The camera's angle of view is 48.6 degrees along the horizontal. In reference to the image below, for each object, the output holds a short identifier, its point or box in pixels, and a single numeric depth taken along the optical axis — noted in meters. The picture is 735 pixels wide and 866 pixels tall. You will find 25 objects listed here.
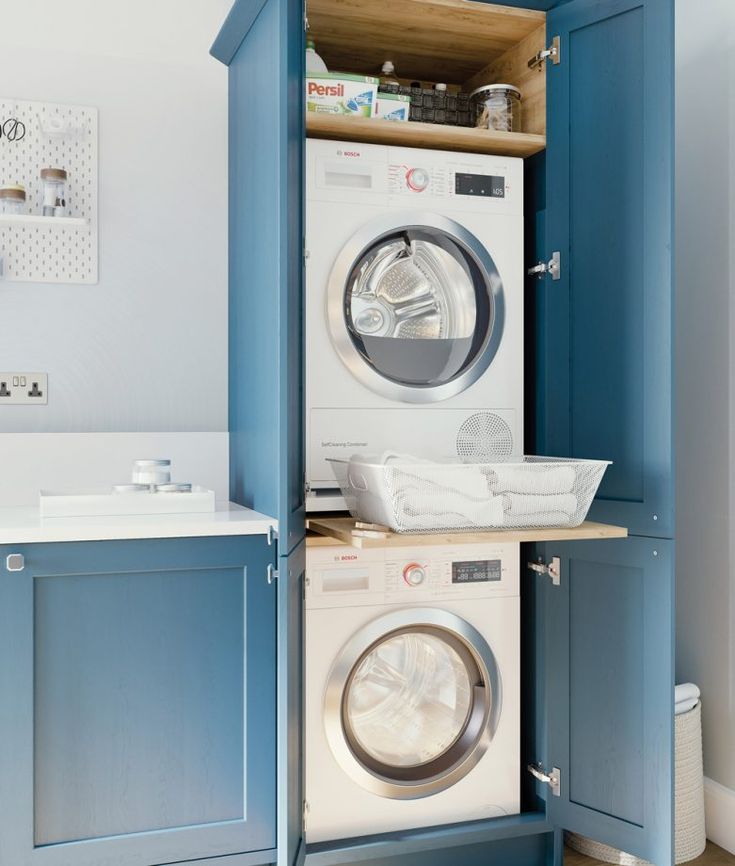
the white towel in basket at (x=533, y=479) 1.82
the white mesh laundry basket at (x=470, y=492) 1.76
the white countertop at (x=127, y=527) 1.67
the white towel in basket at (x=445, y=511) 1.76
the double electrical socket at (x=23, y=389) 2.33
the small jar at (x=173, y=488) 1.96
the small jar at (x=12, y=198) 2.24
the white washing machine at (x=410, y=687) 1.99
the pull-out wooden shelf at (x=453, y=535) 1.75
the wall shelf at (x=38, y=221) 2.24
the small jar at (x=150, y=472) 1.98
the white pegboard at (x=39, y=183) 2.33
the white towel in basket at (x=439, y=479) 1.74
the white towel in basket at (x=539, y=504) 1.83
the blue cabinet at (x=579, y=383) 1.82
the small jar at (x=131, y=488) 1.95
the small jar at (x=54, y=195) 2.28
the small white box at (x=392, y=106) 2.16
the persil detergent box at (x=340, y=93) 2.09
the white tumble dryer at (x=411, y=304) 2.05
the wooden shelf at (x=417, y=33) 2.14
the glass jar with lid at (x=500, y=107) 2.25
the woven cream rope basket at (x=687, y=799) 2.22
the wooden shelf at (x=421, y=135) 2.05
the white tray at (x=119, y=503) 1.83
